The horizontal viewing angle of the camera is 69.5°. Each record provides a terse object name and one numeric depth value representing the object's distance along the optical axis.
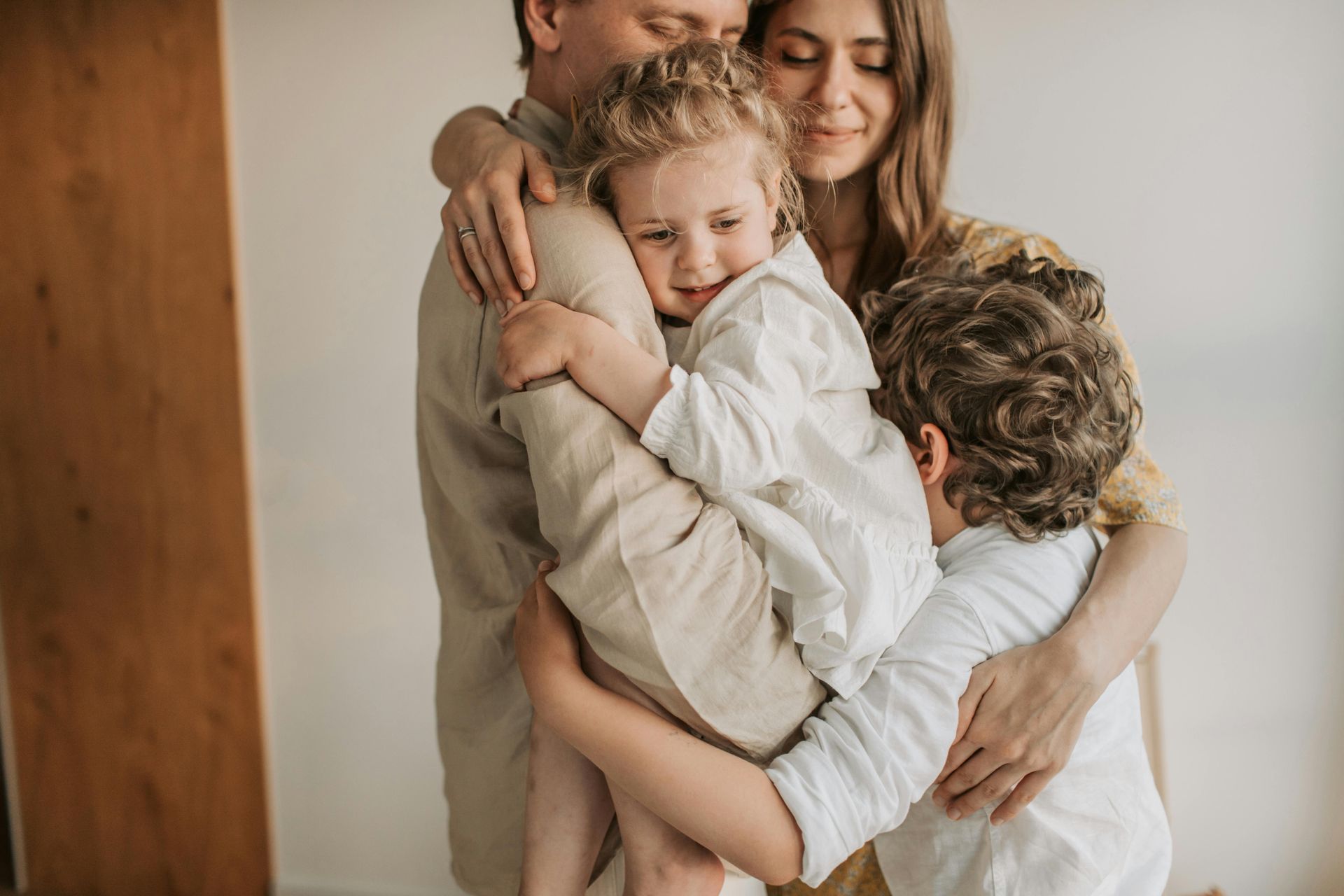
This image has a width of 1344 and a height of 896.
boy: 0.98
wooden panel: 2.59
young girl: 0.97
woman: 1.09
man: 0.93
